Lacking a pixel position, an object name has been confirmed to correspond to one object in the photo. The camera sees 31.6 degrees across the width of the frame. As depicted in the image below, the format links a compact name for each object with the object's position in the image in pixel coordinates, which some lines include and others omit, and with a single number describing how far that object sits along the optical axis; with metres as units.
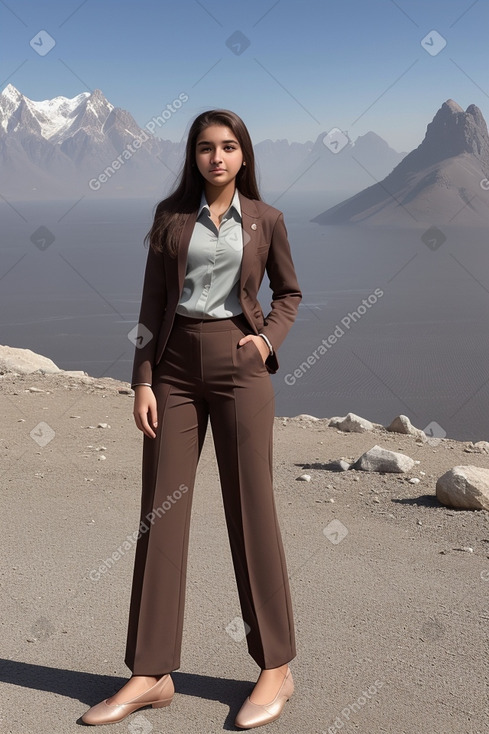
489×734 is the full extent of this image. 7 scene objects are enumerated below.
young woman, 3.20
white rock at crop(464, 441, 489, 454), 8.40
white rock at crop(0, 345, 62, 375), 11.80
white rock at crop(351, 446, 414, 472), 7.11
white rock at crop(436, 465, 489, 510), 6.06
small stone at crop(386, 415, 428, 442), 9.21
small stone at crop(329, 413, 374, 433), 9.06
